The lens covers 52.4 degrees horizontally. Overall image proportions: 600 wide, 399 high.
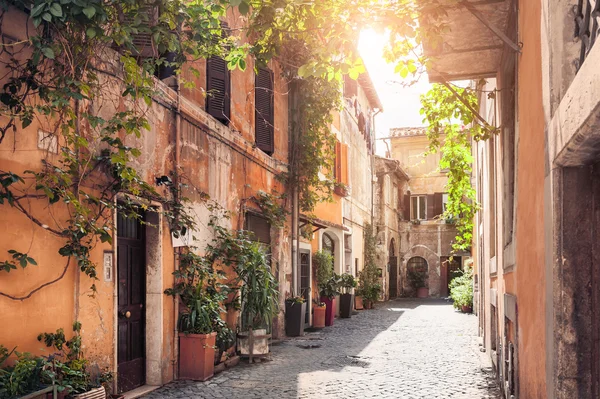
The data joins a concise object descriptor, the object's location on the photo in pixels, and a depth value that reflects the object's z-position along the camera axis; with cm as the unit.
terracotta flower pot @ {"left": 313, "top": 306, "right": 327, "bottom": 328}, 1416
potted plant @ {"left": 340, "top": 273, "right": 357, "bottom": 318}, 1716
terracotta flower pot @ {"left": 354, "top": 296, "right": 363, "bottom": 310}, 2033
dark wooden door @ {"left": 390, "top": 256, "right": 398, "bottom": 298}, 2964
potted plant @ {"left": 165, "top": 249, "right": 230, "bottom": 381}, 753
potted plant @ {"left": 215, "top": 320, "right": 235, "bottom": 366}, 794
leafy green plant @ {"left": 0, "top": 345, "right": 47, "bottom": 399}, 418
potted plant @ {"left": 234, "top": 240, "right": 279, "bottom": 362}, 911
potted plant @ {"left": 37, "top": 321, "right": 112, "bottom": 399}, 474
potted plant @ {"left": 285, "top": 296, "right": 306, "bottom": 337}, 1220
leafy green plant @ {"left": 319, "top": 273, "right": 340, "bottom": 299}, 1537
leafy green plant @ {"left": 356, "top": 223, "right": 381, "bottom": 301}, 2102
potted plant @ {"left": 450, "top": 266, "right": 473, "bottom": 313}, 1948
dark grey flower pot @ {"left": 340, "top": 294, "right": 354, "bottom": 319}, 1716
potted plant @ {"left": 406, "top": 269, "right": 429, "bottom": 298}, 3014
